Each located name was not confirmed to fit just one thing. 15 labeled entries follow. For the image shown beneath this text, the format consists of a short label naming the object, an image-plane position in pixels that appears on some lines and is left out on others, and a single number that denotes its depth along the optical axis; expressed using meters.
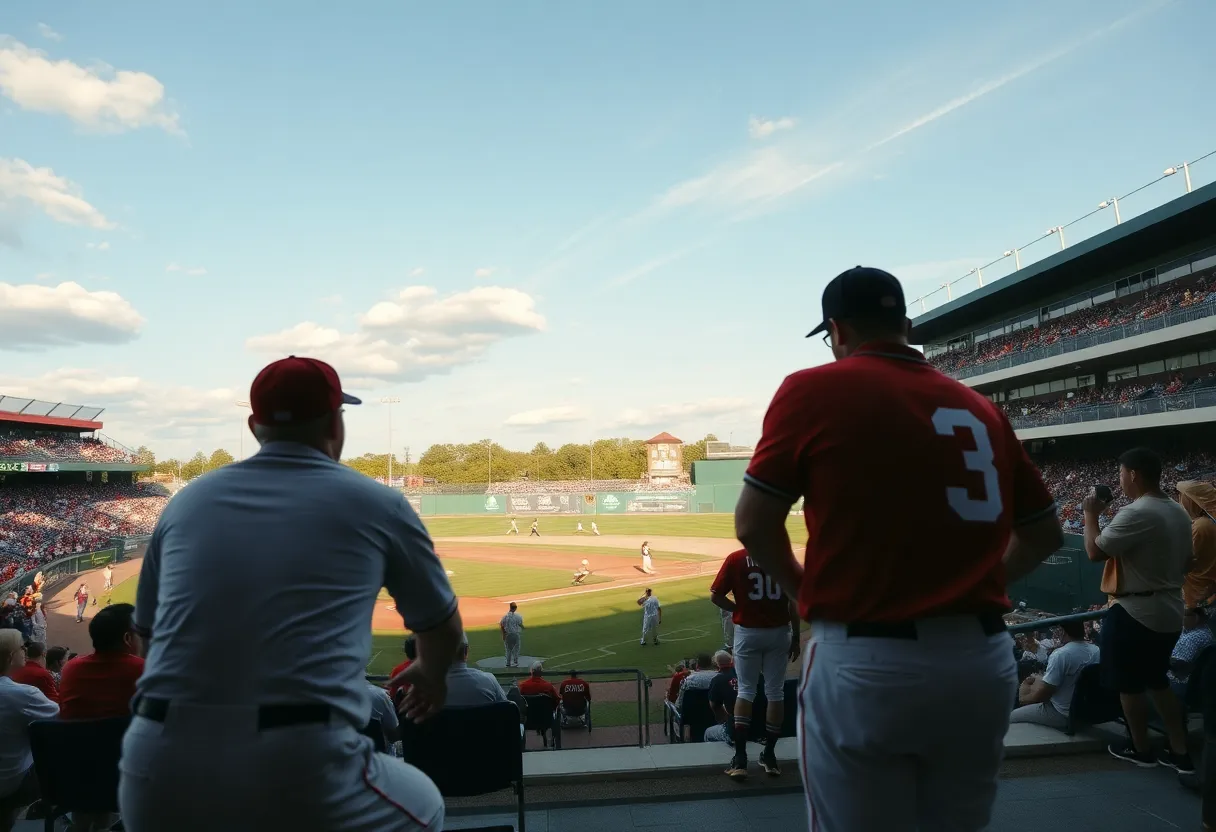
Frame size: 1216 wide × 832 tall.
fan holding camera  4.21
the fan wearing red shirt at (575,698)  11.50
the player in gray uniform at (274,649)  1.62
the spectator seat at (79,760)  3.27
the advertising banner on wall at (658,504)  65.38
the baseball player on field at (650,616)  19.11
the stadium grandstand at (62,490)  34.38
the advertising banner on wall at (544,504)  66.25
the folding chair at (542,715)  9.14
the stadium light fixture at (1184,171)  28.03
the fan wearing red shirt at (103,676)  3.64
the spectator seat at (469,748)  3.44
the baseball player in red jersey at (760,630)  5.09
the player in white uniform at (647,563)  31.74
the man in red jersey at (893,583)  1.78
